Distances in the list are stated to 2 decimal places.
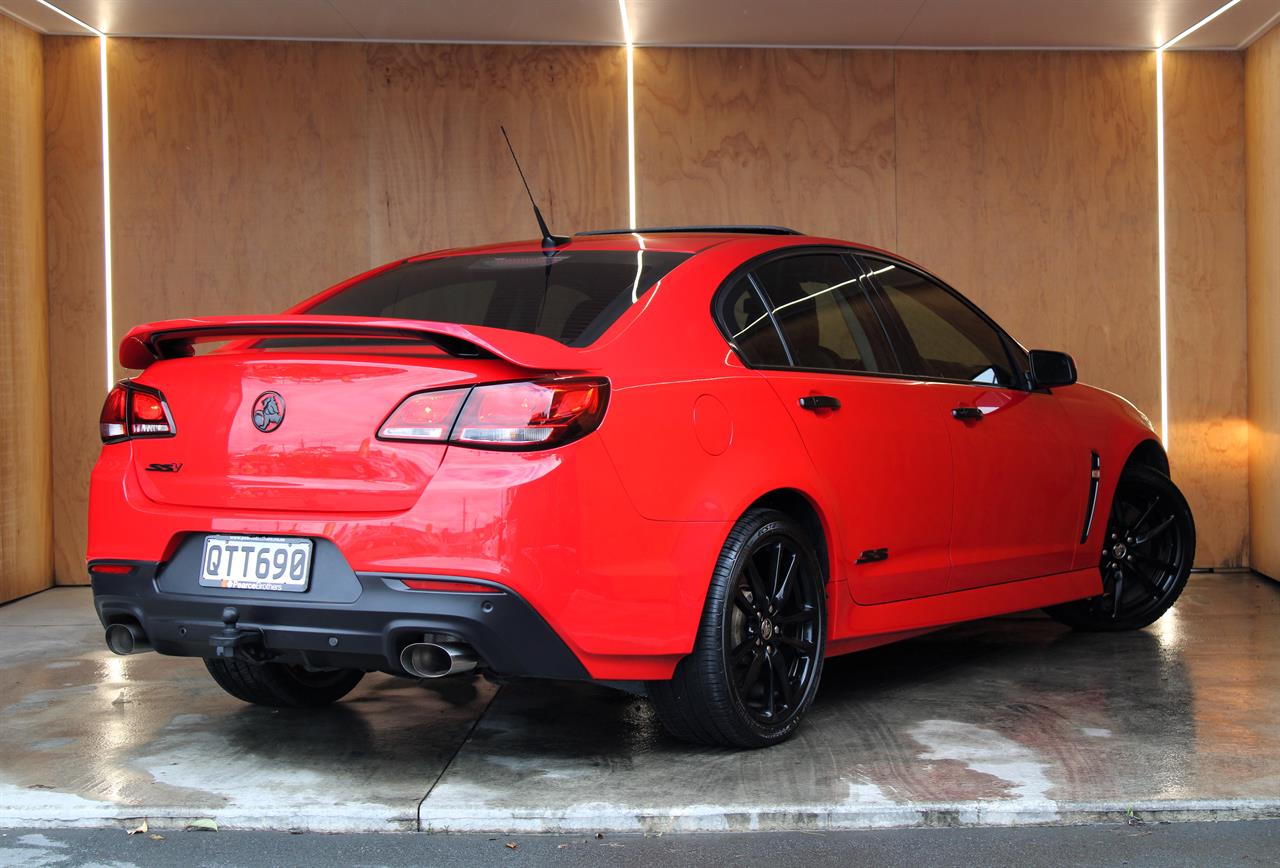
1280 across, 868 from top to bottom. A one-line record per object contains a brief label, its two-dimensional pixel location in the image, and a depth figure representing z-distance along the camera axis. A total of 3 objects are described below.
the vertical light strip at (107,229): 8.21
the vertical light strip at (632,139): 8.36
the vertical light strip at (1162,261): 8.41
